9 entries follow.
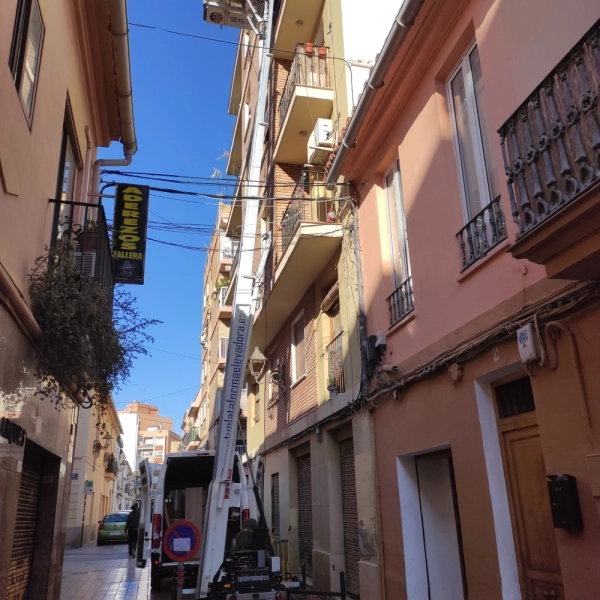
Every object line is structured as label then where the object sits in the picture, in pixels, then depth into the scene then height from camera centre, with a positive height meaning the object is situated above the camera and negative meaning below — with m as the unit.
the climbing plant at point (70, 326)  6.03 +1.93
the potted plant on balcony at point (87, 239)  7.48 +3.37
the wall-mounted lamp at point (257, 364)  14.77 +3.92
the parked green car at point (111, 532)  26.55 -0.71
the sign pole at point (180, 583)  7.51 -0.85
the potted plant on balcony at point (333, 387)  10.66 +2.09
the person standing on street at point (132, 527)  19.78 -0.38
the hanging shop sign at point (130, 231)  9.19 +4.19
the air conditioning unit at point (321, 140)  11.62 +6.92
